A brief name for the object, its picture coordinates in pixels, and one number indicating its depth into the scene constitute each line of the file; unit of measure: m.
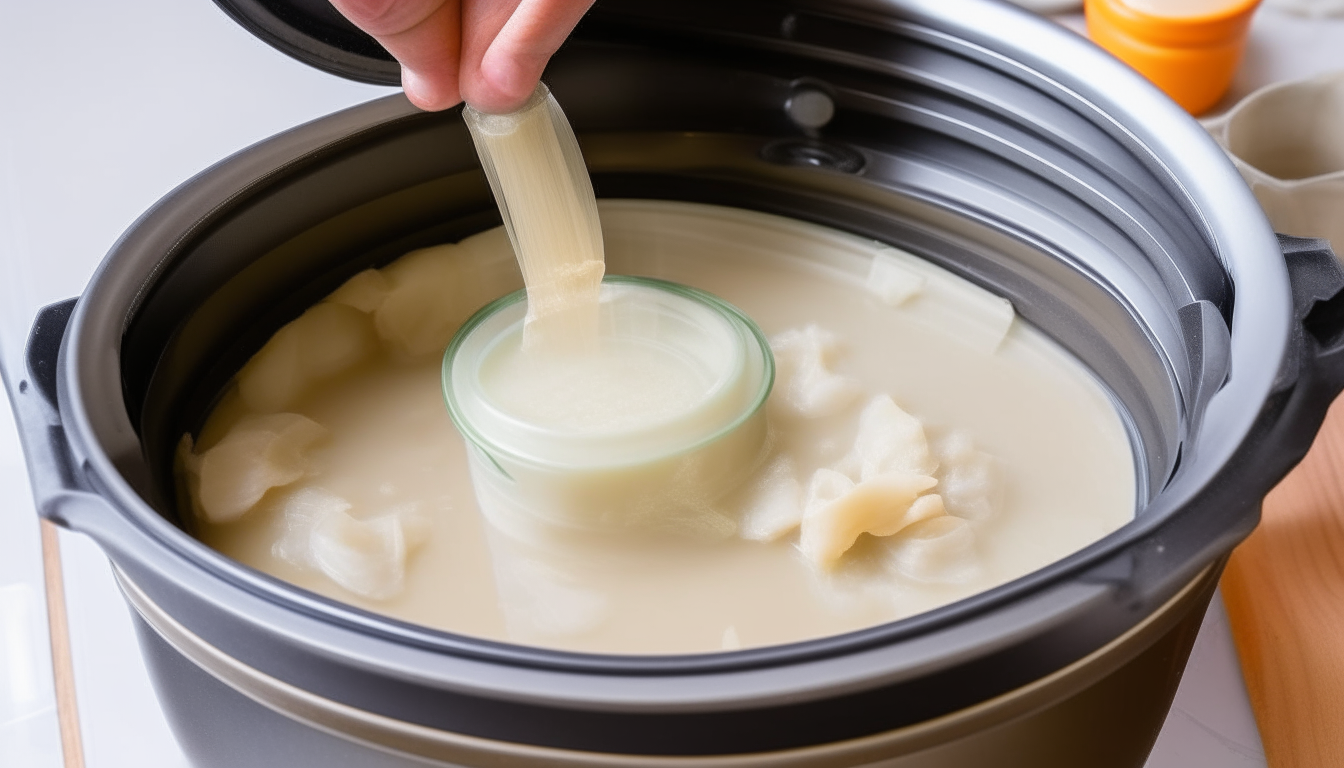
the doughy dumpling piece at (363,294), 0.78
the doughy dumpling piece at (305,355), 0.77
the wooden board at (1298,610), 0.74
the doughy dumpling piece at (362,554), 0.71
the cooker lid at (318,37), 0.76
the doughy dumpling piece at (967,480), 0.73
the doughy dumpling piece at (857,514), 0.70
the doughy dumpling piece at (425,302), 0.79
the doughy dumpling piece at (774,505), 0.72
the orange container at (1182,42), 0.90
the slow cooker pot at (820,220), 0.59
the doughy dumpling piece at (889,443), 0.73
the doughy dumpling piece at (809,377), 0.76
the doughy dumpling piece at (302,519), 0.73
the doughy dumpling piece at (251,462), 0.73
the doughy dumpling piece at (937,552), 0.71
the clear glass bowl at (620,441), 0.71
